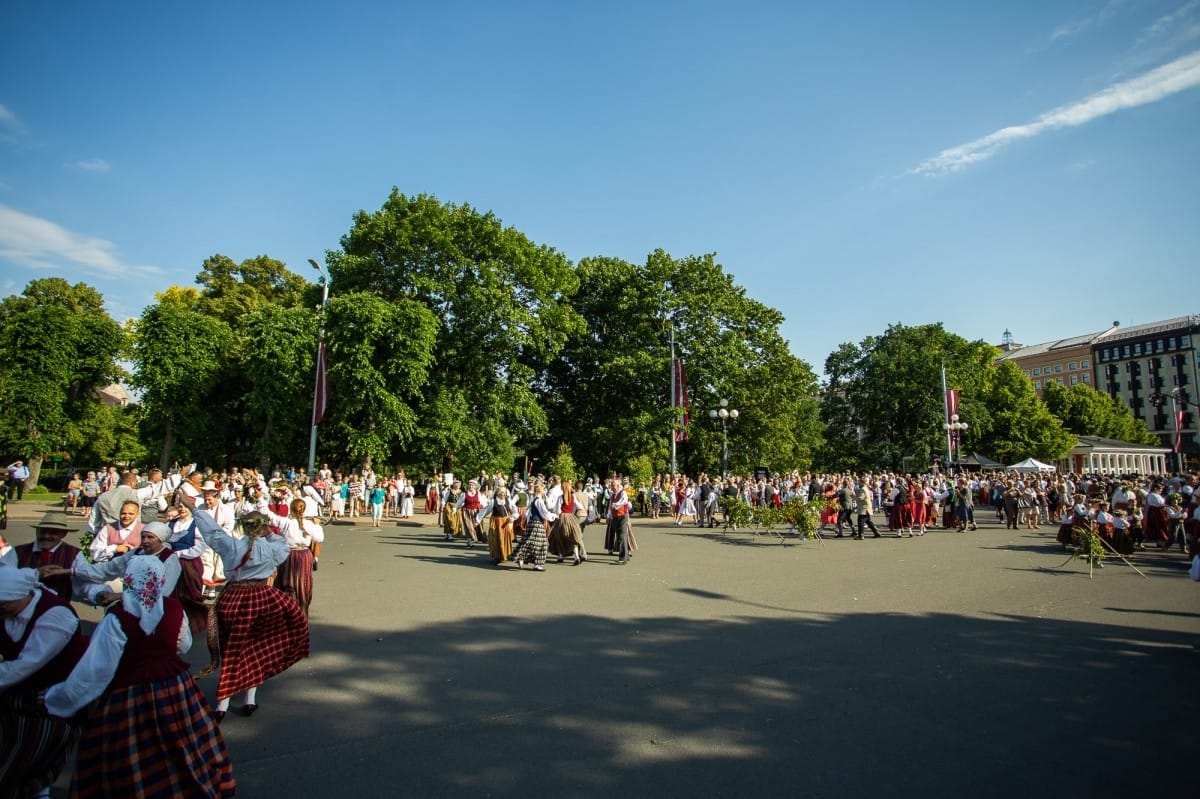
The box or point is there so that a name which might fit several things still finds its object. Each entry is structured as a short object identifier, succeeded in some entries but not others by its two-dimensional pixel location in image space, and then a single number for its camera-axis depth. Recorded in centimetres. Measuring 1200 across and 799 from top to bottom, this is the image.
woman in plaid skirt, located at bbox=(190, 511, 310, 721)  546
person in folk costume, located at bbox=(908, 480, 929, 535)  2272
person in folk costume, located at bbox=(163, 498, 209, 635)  764
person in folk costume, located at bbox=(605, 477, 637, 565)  1510
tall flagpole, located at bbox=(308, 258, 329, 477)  2661
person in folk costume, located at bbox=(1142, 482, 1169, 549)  1712
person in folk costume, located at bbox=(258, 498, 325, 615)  821
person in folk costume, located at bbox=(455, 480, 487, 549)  1861
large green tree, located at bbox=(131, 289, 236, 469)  3519
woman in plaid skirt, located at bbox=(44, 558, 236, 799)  352
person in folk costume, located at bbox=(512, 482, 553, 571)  1404
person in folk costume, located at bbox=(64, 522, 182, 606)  499
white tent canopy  3962
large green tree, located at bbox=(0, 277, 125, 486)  3569
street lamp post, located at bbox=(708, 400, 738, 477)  2947
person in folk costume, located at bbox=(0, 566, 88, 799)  354
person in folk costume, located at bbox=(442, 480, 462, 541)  1941
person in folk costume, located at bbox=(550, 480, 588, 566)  1488
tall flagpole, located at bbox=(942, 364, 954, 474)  3736
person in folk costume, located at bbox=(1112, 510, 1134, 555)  1507
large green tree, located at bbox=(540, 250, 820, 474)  3709
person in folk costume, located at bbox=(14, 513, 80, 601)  560
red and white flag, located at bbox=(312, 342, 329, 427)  2648
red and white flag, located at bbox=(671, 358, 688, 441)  2976
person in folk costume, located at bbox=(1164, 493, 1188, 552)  1672
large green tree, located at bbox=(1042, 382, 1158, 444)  7475
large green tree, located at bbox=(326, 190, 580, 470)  3253
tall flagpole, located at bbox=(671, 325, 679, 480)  3027
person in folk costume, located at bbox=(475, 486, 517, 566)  1461
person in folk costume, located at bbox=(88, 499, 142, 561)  746
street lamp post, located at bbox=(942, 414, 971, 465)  3671
